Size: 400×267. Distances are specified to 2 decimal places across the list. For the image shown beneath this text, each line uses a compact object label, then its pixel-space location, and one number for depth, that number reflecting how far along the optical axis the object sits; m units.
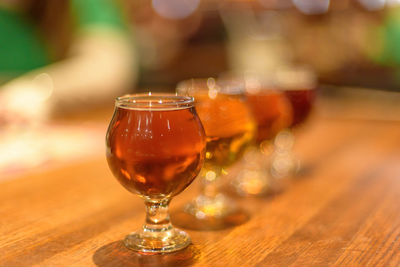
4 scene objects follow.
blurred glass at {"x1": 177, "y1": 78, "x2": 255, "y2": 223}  0.67
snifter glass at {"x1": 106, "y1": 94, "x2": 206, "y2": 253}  0.58
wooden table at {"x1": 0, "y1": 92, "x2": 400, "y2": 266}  0.58
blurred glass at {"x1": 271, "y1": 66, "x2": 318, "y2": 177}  0.83
